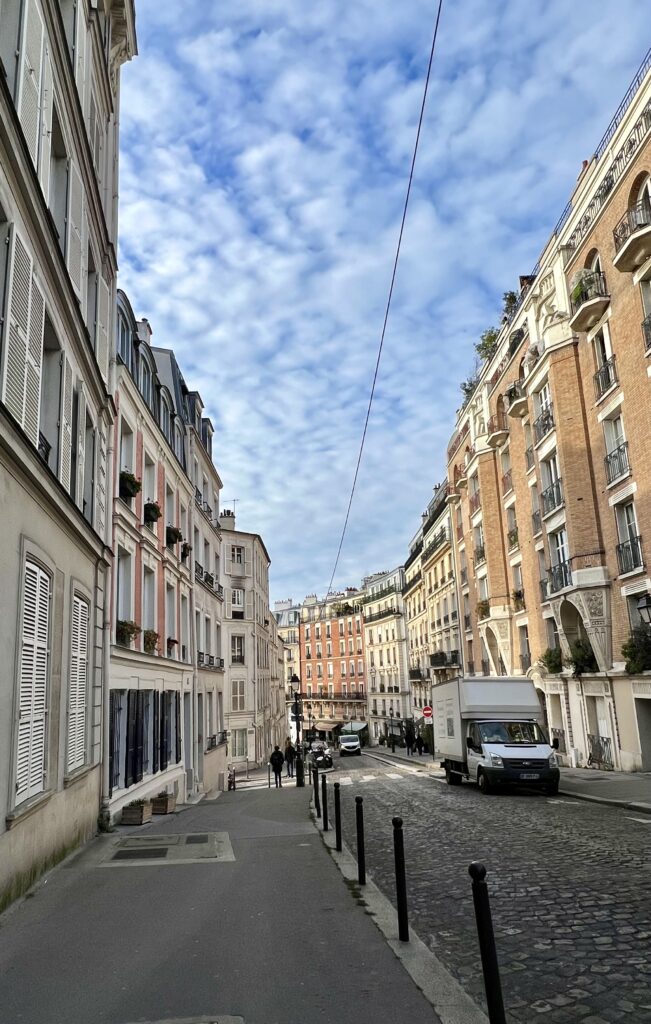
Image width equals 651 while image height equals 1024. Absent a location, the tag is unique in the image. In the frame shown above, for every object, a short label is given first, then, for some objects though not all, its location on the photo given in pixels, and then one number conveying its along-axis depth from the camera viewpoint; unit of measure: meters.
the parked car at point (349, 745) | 58.06
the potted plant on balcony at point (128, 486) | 17.02
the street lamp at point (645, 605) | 16.78
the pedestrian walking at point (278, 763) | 27.84
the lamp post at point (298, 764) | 24.98
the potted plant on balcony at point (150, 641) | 18.74
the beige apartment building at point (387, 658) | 72.69
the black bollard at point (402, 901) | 5.93
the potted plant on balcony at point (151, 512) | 19.50
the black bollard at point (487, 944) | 3.81
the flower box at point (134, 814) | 14.67
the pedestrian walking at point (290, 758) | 37.45
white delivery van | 18.17
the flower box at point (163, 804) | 17.50
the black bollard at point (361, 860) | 8.12
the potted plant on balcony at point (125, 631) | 16.05
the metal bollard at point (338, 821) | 10.31
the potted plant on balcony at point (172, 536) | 22.44
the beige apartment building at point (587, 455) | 21.67
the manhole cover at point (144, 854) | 10.31
